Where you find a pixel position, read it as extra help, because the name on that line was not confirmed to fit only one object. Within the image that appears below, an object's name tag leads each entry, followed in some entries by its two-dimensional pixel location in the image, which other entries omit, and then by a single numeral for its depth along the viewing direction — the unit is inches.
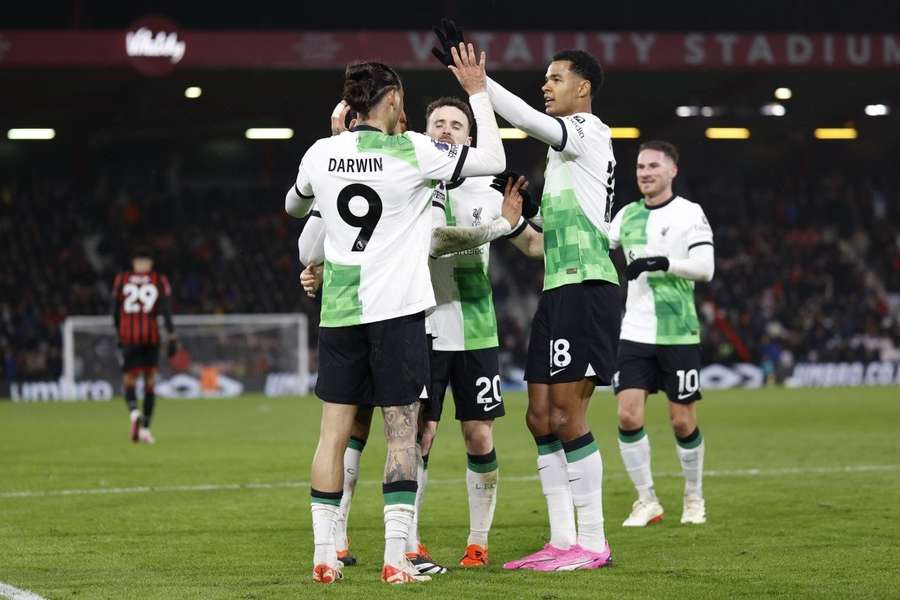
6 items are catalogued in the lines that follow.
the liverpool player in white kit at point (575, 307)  511.2
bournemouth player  1217.4
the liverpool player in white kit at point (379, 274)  467.2
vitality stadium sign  1899.6
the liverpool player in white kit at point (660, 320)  679.1
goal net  1953.7
